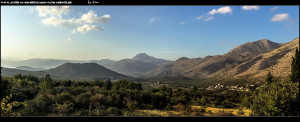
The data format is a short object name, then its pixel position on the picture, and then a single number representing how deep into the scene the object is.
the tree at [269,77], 36.30
